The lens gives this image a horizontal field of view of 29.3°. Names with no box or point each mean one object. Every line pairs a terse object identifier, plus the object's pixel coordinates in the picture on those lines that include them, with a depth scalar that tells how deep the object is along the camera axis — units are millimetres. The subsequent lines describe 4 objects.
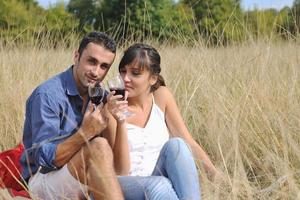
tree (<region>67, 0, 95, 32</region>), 11081
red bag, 2587
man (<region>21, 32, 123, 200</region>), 2365
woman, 2549
